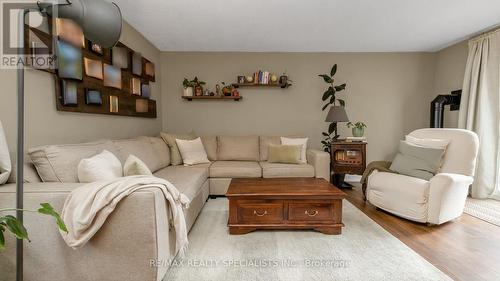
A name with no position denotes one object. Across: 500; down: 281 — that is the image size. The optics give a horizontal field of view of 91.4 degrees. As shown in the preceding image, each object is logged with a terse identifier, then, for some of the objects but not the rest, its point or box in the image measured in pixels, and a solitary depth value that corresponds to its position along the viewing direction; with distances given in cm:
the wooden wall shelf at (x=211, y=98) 404
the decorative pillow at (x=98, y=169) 158
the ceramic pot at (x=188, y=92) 403
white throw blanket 120
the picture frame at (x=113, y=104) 273
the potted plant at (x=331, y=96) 387
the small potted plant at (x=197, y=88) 405
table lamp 364
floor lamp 105
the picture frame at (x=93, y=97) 233
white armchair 231
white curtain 319
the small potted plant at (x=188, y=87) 401
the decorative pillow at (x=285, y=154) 343
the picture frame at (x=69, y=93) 206
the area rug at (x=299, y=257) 161
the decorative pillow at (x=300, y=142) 359
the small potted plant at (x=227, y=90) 405
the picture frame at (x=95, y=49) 237
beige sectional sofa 128
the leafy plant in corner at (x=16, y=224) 88
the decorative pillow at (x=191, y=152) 337
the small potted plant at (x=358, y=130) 371
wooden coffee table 217
